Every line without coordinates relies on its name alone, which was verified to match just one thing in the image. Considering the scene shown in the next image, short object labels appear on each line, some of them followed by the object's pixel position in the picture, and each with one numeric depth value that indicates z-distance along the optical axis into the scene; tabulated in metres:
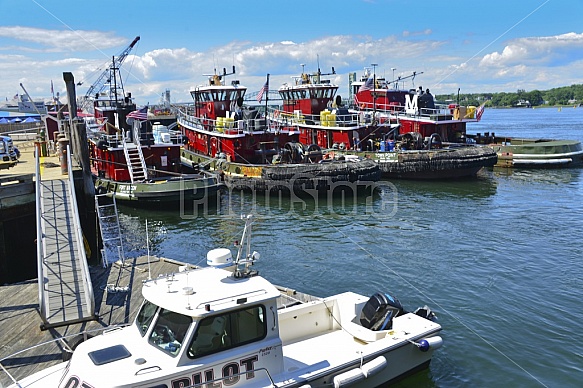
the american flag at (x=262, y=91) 35.61
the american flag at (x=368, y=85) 44.66
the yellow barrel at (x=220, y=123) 33.78
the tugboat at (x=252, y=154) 27.62
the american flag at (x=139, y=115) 26.94
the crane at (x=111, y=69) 33.88
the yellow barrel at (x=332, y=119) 37.22
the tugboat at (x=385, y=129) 32.78
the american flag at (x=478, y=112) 37.52
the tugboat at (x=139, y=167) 25.03
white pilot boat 7.11
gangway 10.20
